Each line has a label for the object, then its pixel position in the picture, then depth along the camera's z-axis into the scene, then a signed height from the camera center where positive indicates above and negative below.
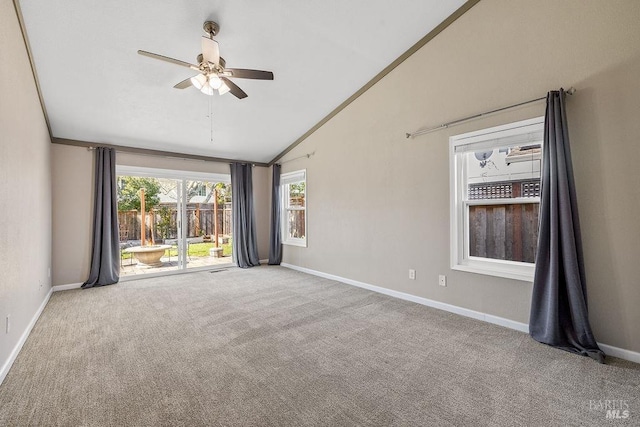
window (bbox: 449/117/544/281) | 2.87 +0.14
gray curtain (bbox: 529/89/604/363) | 2.35 -0.34
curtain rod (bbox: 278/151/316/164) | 5.44 +1.15
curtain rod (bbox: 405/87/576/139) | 2.54 +1.03
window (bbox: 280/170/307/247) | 5.84 +0.14
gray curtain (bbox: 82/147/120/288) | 4.63 -0.10
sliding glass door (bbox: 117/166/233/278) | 5.26 -0.09
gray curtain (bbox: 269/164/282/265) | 6.32 -0.24
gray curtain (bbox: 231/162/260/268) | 6.17 -0.06
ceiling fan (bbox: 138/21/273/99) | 2.62 +1.40
